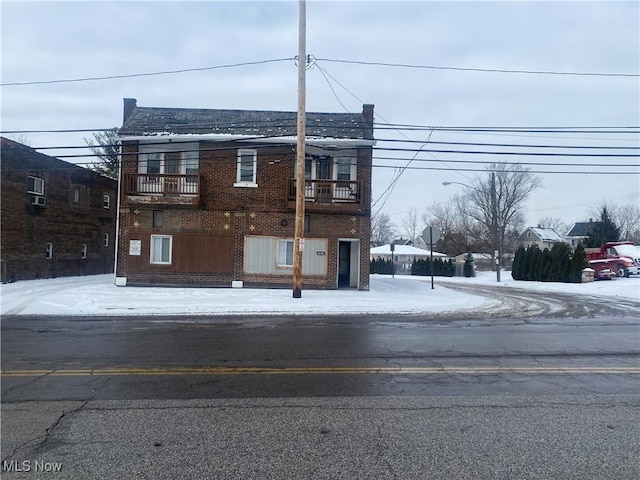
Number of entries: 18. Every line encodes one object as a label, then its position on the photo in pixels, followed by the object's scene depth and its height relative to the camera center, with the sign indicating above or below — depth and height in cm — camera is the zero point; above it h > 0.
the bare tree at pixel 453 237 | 7488 +270
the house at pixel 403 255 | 5819 -24
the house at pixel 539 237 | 8500 +343
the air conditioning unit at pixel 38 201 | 2417 +223
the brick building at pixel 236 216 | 2138 +150
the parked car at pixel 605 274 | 2894 -98
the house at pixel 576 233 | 8751 +452
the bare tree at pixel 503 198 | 5862 +707
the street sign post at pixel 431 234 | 2189 +89
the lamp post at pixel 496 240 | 3259 +152
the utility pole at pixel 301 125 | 1662 +433
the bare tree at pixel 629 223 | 8106 +599
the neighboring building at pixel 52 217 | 2267 +153
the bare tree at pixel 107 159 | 4334 +805
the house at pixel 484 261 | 6544 -87
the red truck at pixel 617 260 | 2917 -15
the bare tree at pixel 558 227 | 10438 +631
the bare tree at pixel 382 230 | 10923 +527
